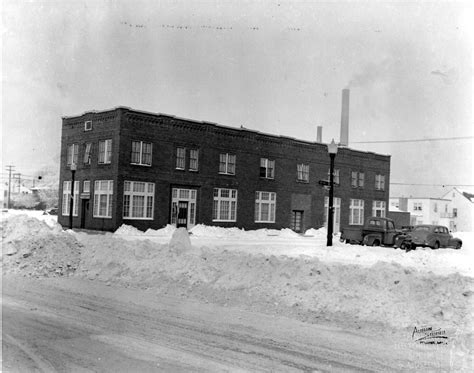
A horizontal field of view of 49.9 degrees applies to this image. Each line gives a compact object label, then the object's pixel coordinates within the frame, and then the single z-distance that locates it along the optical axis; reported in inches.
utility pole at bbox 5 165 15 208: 4163.4
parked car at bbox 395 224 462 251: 1195.3
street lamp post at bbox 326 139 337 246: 844.6
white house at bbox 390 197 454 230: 3572.8
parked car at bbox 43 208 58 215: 3002.0
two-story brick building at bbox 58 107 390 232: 1376.7
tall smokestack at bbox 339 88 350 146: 2267.5
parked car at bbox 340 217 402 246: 1205.1
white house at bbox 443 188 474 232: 3486.7
